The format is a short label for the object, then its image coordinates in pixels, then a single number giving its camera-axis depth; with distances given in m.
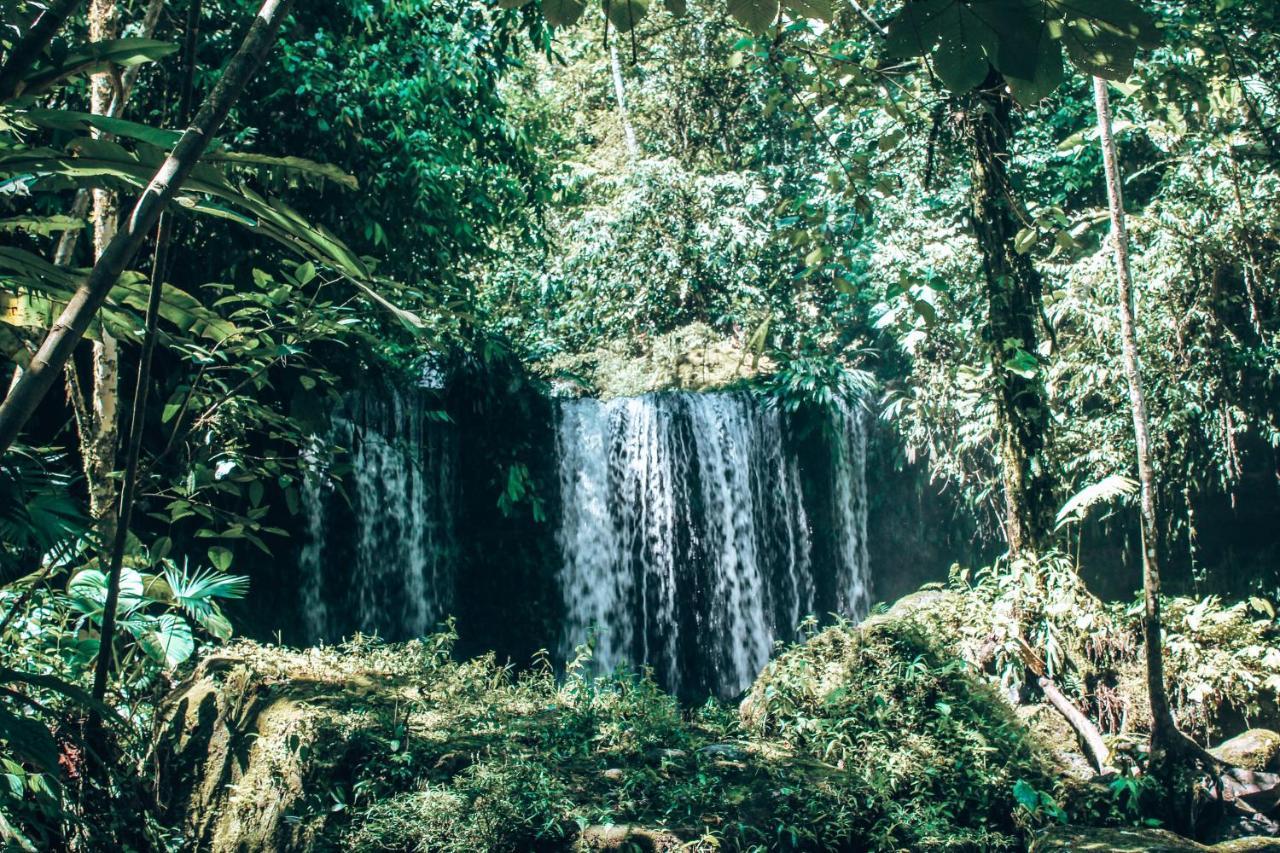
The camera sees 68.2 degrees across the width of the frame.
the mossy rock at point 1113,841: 3.99
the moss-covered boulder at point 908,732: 4.25
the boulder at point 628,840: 3.45
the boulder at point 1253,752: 6.07
